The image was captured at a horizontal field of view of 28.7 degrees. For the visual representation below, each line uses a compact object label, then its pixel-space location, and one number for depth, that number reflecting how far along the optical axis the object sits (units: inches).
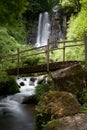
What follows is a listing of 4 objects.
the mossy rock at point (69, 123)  157.6
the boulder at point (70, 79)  251.0
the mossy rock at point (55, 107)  191.5
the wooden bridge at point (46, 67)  305.2
